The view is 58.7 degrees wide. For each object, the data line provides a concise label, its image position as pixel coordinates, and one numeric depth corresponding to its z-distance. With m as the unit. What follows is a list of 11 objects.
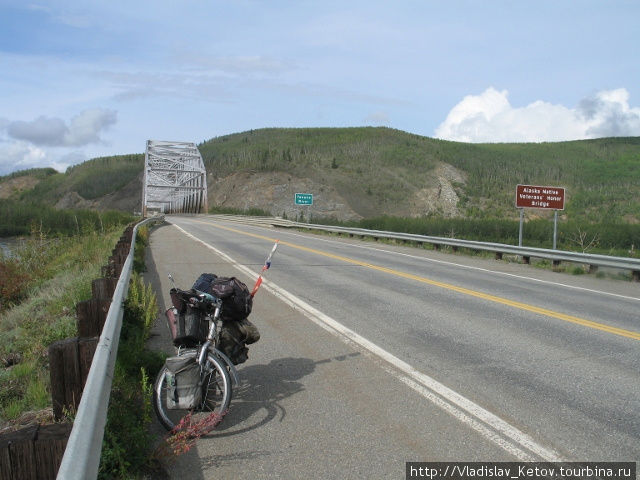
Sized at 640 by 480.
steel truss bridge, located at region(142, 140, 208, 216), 84.94
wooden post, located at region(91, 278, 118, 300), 5.24
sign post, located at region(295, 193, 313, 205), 42.50
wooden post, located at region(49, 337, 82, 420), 3.37
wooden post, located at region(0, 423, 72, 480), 2.34
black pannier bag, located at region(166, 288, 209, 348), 4.44
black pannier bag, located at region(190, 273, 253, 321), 4.65
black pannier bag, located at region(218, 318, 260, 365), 4.81
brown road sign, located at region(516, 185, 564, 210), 20.22
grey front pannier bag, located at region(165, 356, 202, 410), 4.19
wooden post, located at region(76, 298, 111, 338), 4.31
